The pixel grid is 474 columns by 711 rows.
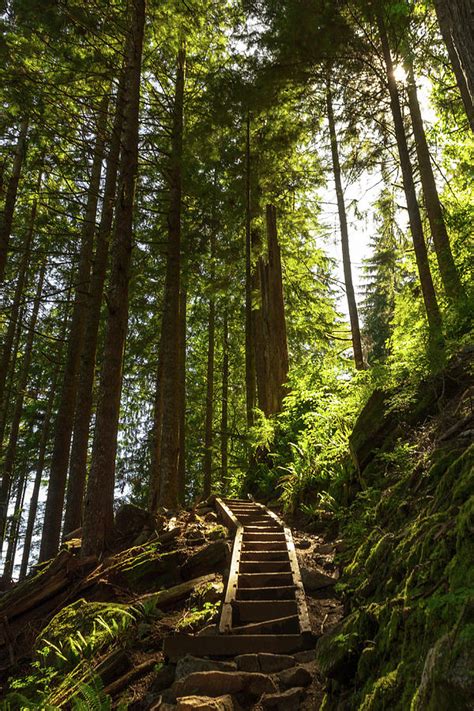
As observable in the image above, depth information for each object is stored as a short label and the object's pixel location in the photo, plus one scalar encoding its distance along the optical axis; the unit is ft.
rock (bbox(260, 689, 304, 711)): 11.15
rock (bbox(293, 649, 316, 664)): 13.24
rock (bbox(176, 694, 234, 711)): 10.50
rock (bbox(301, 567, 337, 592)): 17.95
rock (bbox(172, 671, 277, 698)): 11.91
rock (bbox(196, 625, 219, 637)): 15.03
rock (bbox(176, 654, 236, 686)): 13.07
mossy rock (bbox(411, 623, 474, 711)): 5.41
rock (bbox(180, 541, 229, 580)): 21.29
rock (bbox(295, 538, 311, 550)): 23.07
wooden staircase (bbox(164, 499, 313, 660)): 14.25
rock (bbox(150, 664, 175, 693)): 13.32
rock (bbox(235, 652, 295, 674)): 13.01
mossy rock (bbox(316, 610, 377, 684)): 10.10
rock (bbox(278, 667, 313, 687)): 12.10
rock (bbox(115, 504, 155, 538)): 26.09
